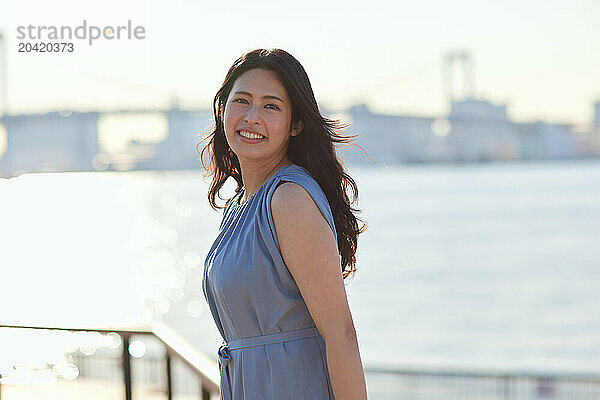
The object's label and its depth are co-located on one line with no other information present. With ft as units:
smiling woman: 9.71
